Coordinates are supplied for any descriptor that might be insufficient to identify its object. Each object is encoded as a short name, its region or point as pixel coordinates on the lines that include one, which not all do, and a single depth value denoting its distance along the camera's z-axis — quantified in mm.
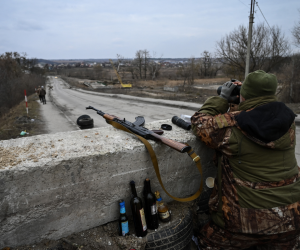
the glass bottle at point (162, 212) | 2160
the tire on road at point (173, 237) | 2008
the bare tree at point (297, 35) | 17178
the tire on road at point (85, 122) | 2941
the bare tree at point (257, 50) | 20000
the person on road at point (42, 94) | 20544
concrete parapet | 1647
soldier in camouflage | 1734
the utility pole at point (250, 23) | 12410
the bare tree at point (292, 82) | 15781
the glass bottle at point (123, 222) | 1975
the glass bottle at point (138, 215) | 1987
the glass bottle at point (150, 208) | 2055
